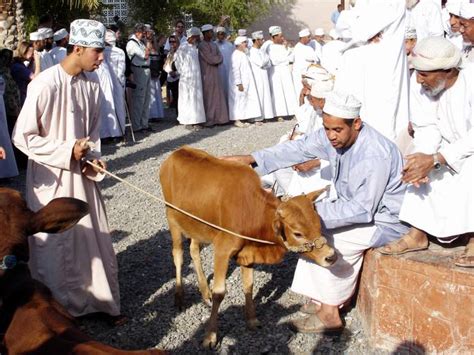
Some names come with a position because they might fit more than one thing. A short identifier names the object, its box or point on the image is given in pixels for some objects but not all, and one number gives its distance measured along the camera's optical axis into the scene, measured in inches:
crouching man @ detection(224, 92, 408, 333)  181.6
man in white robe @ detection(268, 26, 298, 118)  675.4
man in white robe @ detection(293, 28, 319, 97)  631.0
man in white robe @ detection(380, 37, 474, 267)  170.4
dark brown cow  108.3
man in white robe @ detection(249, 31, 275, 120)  652.7
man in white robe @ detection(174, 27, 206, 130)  612.7
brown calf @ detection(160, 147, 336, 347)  176.6
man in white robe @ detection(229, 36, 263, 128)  629.9
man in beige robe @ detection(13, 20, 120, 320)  183.8
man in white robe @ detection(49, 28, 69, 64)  484.1
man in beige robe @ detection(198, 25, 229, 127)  622.2
